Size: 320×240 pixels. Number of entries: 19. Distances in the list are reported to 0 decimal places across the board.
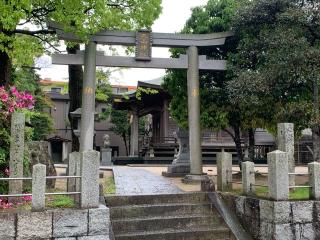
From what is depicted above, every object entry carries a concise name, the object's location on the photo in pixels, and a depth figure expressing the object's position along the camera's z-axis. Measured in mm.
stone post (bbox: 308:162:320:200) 8484
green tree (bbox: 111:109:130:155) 36000
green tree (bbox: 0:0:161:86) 9977
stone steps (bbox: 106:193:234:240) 8297
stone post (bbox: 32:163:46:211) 6793
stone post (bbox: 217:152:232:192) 10094
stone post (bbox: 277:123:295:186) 10258
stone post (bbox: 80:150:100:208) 7227
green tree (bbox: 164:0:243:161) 14344
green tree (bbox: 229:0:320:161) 10742
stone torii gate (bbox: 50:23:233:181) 12695
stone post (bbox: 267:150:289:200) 7984
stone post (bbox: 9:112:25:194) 7930
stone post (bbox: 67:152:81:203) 8445
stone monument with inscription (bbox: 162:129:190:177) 15727
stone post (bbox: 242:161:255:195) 8977
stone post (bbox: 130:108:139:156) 29969
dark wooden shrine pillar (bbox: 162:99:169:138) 27516
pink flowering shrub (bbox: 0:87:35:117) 8188
